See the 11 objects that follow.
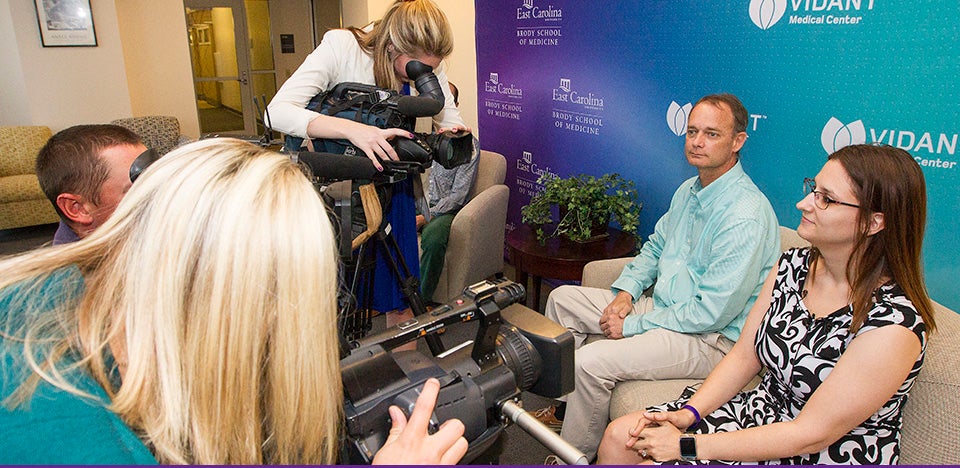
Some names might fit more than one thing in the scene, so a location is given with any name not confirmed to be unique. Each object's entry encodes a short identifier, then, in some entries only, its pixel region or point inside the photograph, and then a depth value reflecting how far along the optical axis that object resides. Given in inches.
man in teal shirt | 73.3
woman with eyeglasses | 49.0
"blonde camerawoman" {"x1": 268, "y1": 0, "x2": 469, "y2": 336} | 66.6
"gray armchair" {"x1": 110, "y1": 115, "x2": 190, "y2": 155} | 230.8
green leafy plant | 107.4
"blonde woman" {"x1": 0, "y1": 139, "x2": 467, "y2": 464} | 27.4
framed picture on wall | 223.9
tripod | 62.5
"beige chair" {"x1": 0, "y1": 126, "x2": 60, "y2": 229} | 196.4
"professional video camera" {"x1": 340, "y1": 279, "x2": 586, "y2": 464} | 32.2
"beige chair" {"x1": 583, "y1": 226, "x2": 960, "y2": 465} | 49.9
